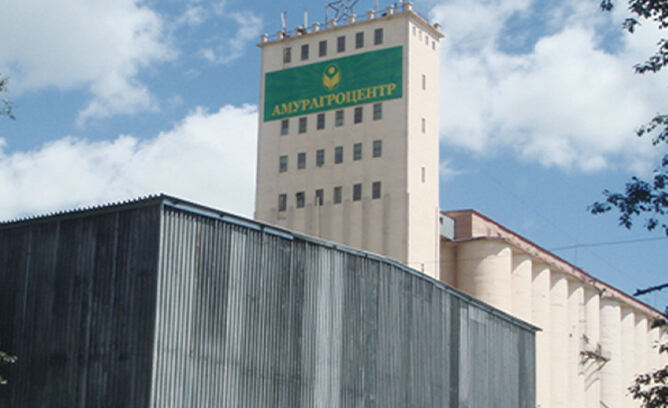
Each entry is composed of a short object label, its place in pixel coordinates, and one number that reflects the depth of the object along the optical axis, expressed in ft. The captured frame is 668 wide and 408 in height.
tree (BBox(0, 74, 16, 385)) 97.27
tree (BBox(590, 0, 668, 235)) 65.67
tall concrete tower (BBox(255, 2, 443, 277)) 263.08
